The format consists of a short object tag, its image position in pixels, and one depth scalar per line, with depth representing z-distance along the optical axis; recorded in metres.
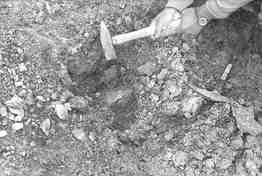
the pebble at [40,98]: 1.94
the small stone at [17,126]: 1.84
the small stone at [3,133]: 1.81
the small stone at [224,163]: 1.89
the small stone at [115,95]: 2.02
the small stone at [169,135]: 1.97
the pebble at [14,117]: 1.85
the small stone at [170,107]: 2.02
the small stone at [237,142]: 1.94
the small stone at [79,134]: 1.91
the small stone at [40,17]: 2.14
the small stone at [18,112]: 1.87
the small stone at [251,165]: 1.89
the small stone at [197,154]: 1.91
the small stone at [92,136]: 1.93
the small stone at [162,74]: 2.11
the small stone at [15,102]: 1.88
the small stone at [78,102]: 1.97
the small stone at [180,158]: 1.91
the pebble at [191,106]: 2.02
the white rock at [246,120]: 1.96
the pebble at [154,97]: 2.06
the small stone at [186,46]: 2.17
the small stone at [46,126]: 1.88
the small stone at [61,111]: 1.93
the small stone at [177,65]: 2.11
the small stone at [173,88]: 2.05
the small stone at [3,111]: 1.84
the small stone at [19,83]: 1.94
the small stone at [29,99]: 1.92
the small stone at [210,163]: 1.89
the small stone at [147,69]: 2.12
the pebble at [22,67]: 1.98
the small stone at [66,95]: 1.98
